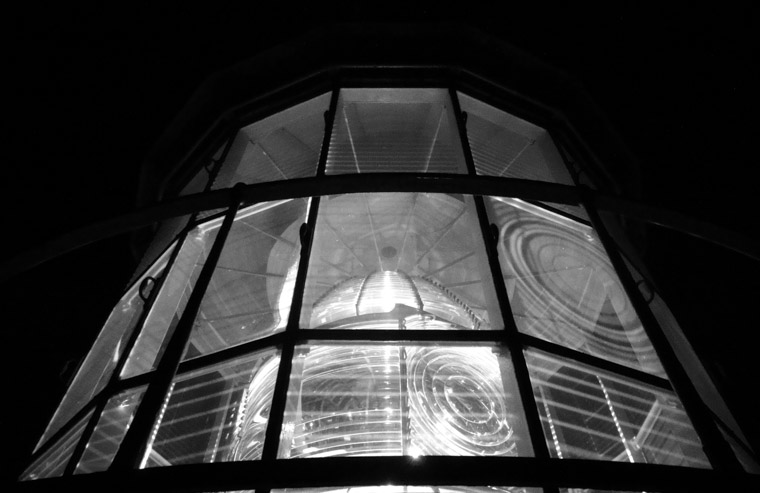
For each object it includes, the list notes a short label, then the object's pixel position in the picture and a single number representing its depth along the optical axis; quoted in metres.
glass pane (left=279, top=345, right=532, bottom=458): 2.00
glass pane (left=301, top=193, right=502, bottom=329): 2.67
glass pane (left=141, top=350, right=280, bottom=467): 2.25
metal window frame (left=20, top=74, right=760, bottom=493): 1.32
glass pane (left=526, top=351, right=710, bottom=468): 2.19
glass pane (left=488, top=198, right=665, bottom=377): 2.68
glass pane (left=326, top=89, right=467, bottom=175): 3.86
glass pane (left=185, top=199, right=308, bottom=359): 2.65
